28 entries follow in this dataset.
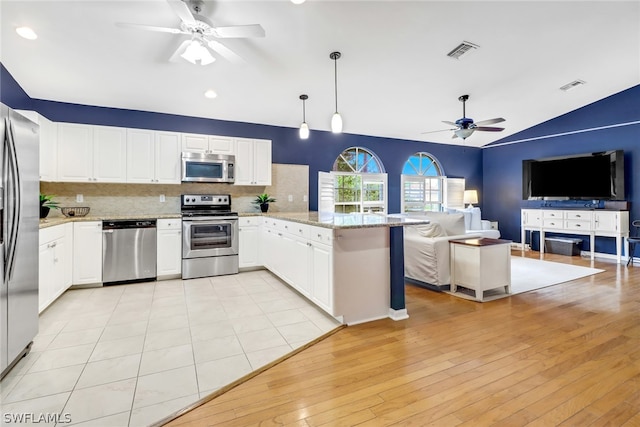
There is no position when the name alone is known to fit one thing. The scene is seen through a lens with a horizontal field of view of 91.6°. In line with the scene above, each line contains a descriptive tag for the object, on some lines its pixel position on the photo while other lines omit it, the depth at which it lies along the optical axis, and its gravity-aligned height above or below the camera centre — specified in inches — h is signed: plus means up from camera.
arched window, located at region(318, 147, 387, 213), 247.1 +23.9
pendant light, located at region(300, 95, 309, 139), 157.4 +63.8
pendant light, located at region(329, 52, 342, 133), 126.4 +37.2
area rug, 149.6 -37.3
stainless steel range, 174.4 -15.4
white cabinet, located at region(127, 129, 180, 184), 175.0 +33.0
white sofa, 151.0 -17.9
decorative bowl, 165.3 +1.8
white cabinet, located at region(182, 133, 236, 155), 186.2 +42.8
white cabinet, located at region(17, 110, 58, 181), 148.3 +32.5
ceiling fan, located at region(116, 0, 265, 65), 96.6 +60.8
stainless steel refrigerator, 75.8 -5.5
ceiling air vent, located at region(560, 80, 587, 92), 205.0 +85.3
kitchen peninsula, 110.0 -19.8
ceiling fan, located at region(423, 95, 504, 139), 193.3 +54.2
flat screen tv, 225.1 +27.6
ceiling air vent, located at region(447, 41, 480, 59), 149.2 +80.0
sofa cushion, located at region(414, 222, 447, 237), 157.1 -9.0
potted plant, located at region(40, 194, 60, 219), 144.7 +3.7
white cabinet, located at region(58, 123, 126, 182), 161.2 +32.7
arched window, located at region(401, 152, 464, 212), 289.3 +25.4
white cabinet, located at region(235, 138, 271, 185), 200.1 +33.8
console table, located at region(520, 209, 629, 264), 216.8 -8.5
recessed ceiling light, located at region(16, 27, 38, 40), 118.3 +70.3
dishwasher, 161.0 -19.6
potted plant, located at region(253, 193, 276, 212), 211.5 +8.6
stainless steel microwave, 182.7 +27.9
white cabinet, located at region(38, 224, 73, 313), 120.4 -20.6
